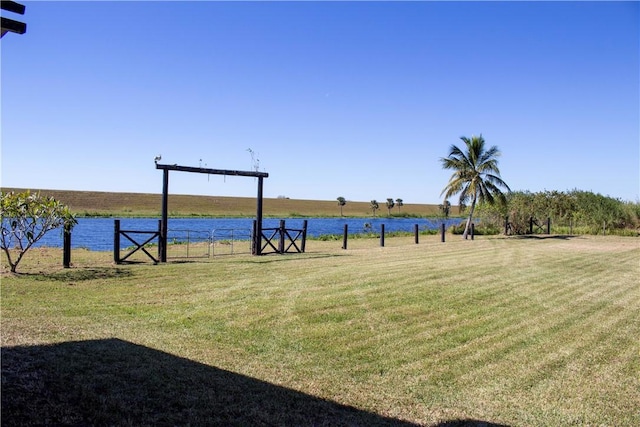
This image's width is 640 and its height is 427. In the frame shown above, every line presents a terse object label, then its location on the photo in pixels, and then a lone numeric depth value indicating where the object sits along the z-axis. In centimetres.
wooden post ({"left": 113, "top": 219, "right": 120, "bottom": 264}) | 1580
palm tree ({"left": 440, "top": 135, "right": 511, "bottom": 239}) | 3198
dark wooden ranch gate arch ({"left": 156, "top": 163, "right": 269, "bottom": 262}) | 1702
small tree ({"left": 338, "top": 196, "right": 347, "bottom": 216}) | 12524
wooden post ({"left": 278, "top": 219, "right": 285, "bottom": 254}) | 2147
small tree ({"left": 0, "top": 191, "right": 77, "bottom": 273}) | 1296
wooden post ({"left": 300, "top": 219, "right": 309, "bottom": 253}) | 2255
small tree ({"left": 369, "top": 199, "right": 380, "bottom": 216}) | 12656
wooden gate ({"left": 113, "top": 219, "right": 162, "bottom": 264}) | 1583
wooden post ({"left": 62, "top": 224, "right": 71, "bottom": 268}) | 1424
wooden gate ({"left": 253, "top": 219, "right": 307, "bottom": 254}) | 2146
